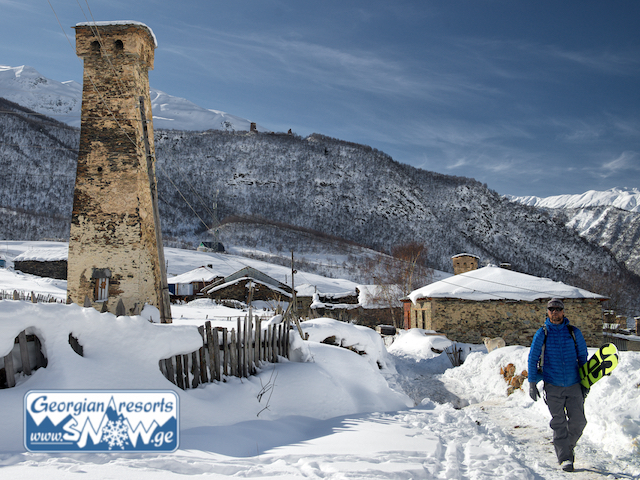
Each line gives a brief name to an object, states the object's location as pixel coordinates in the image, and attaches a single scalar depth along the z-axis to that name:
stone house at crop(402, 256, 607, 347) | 21.59
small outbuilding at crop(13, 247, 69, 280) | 41.84
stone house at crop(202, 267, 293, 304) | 39.66
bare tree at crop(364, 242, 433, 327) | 39.88
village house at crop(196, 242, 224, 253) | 66.81
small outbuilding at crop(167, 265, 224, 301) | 41.64
